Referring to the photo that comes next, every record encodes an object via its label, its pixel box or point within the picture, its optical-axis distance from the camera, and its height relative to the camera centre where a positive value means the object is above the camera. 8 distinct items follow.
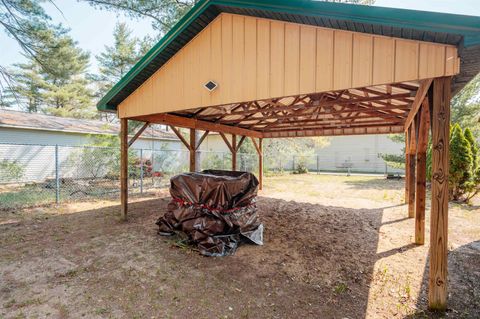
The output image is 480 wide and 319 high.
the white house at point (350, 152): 20.61 +0.32
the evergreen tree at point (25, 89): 8.23 +3.30
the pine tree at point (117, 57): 14.84 +6.44
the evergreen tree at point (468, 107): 10.66 +2.16
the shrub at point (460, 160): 7.30 -0.12
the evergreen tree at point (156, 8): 7.69 +4.79
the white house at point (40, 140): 10.49 +0.68
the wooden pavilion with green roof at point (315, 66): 2.45 +1.16
